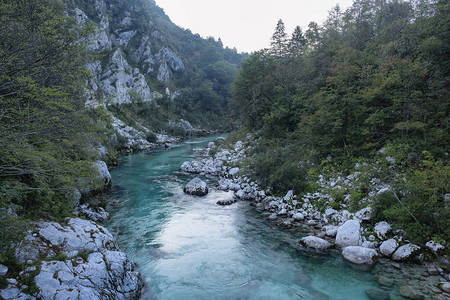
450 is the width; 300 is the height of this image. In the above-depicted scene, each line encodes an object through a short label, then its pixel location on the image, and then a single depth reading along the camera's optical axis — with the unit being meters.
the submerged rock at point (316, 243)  8.28
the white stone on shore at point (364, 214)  8.98
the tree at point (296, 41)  36.56
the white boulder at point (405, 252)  7.09
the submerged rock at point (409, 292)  5.76
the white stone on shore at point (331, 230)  8.95
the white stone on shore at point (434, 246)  6.86
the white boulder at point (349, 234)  8.11
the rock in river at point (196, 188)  14.75
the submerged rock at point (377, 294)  5.99
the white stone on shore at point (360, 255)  7.27
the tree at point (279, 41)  37.56
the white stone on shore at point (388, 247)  7.43
